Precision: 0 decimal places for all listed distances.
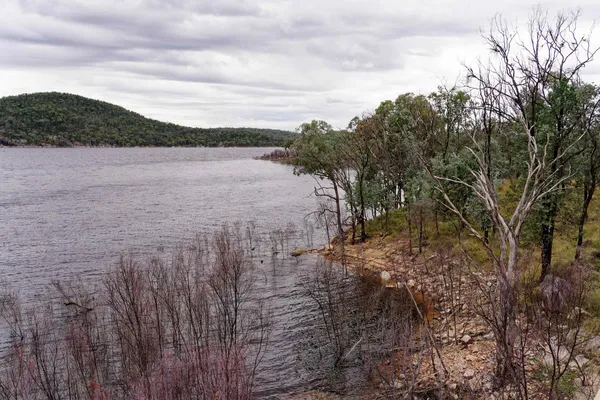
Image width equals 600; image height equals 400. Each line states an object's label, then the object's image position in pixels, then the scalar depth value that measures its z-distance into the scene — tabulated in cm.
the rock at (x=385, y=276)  3506
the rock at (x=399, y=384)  1884
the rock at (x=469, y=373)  1902
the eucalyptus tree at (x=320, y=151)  4406
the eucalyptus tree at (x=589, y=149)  2484
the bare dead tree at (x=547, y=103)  2102
